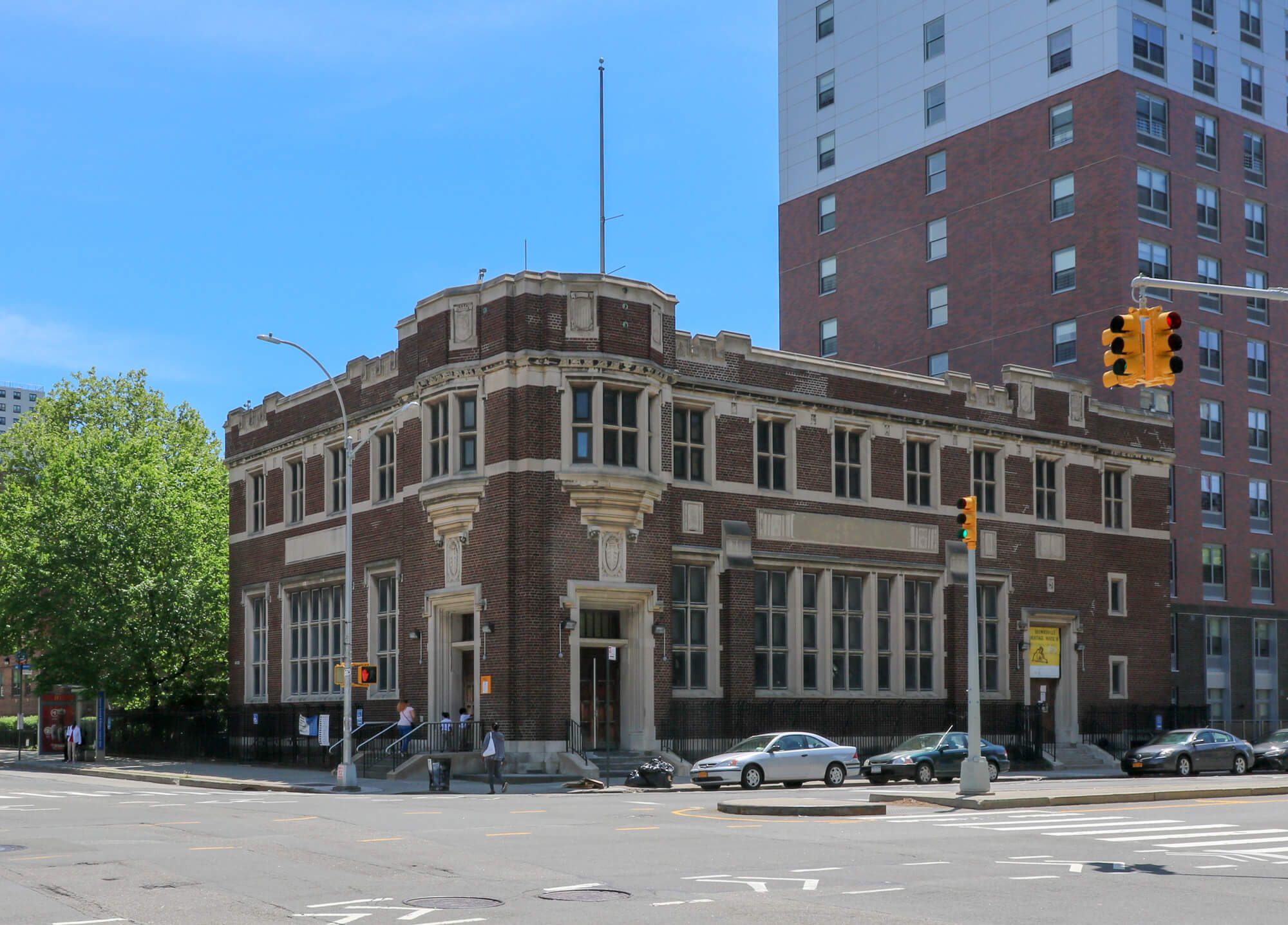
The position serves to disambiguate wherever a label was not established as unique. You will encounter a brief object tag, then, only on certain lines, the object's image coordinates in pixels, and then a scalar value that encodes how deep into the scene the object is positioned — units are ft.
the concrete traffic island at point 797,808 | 79.25
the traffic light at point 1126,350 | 54.65
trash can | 106.22
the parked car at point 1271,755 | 140.36
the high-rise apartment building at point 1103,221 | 187.21
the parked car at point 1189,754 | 130.93
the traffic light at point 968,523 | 90.79
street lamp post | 109.40
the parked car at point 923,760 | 114.62
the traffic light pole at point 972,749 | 89.45
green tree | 169.89
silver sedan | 108.47
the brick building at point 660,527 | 121.70
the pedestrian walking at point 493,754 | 106.52
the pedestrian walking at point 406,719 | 127.24
